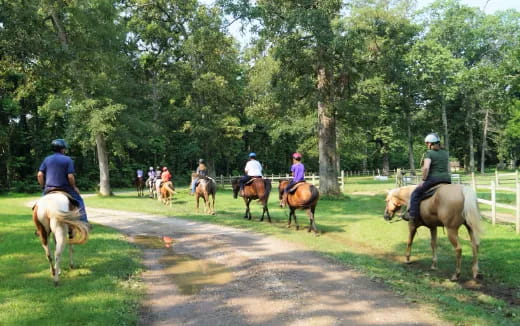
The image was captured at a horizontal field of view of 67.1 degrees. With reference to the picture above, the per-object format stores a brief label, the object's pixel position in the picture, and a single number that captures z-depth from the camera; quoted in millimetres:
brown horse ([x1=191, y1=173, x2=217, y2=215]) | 16906
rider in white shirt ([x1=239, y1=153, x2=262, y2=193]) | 14828
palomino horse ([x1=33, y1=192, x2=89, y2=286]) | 6859
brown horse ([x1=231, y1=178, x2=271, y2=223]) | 14674
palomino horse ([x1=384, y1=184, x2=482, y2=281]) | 7266
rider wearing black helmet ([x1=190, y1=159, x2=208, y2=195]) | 17750
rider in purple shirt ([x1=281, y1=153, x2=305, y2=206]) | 12438
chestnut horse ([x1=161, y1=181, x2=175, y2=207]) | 21703
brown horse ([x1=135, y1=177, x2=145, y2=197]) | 29625
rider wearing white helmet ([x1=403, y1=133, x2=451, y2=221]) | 7910
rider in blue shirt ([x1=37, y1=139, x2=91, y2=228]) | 7312
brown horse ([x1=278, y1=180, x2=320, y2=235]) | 11729
